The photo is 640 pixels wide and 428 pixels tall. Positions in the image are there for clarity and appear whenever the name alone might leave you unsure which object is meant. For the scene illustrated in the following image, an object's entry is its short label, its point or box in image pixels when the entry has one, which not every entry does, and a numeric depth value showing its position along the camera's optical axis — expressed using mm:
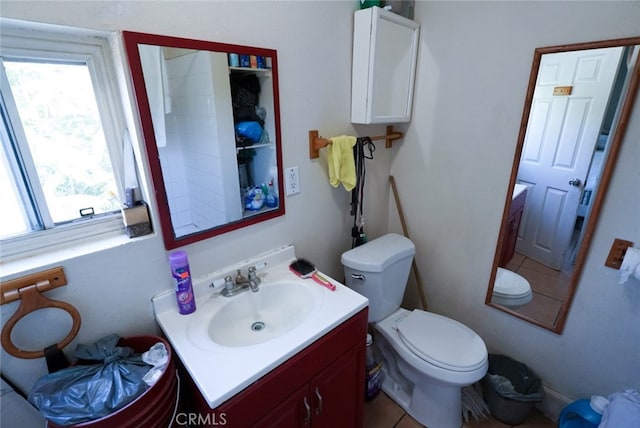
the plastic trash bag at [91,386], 720
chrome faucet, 1198
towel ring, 795
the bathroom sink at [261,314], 1116
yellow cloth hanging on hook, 1408
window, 821
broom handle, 1907
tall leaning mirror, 1151
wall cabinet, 1352
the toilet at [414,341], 1370
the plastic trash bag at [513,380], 1490
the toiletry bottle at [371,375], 1630
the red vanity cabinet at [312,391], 855
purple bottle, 1027
